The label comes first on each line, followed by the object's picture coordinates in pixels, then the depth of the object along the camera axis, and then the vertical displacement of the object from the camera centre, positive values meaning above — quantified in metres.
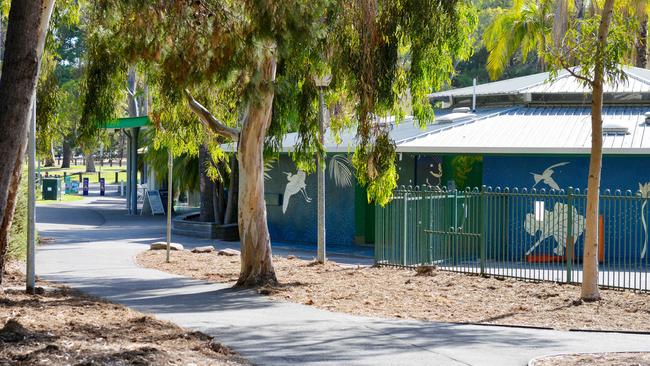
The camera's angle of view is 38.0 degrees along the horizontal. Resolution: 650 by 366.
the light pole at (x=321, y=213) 18.74 -0.30
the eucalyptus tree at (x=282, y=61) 13.64 +2.17
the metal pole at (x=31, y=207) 13.39 -0.14
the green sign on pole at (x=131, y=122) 34.16 +2.76
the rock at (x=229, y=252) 21.38 -1.25
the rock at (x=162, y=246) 22.16 -1.14
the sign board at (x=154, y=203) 37.44 -0.20
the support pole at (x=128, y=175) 37.44 +0.92
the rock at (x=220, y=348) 9.82 -1.59
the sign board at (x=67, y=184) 58.00 +0.84
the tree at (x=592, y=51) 13.75 +2.19
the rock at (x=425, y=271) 17.53 -1.35
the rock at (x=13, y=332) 9.07 -1.32
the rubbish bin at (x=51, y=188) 49.84 +0.50
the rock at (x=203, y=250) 22.12 -1.22
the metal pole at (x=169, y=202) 18.77 -0.09
